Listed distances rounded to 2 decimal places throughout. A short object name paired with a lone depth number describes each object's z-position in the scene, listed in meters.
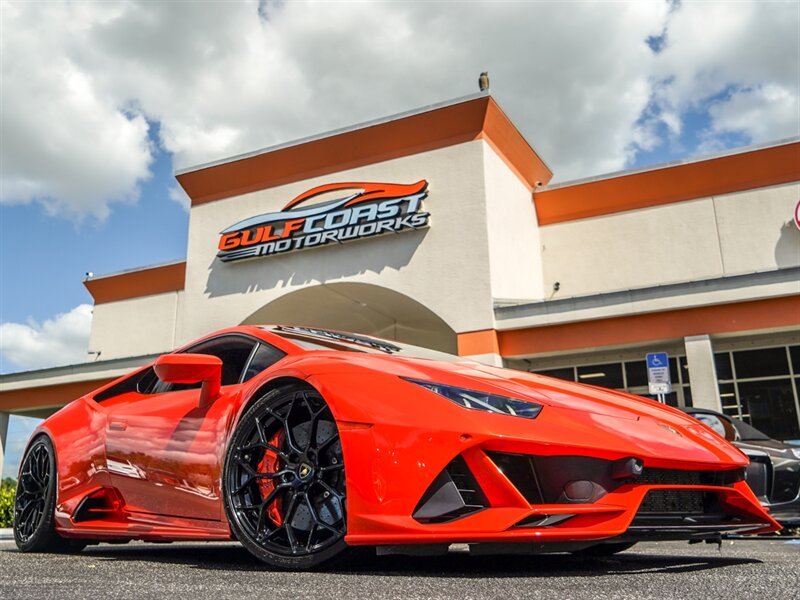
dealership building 14.52
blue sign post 10.45
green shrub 12.98
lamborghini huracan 2.50
